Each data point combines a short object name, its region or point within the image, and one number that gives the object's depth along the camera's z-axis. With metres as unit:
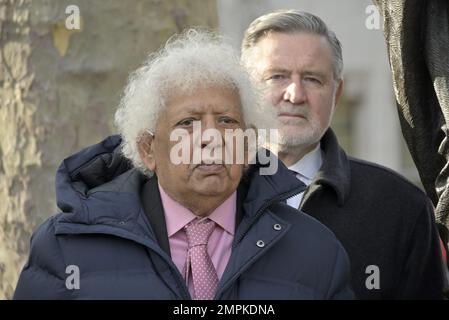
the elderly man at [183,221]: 6.29
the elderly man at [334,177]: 7.56
